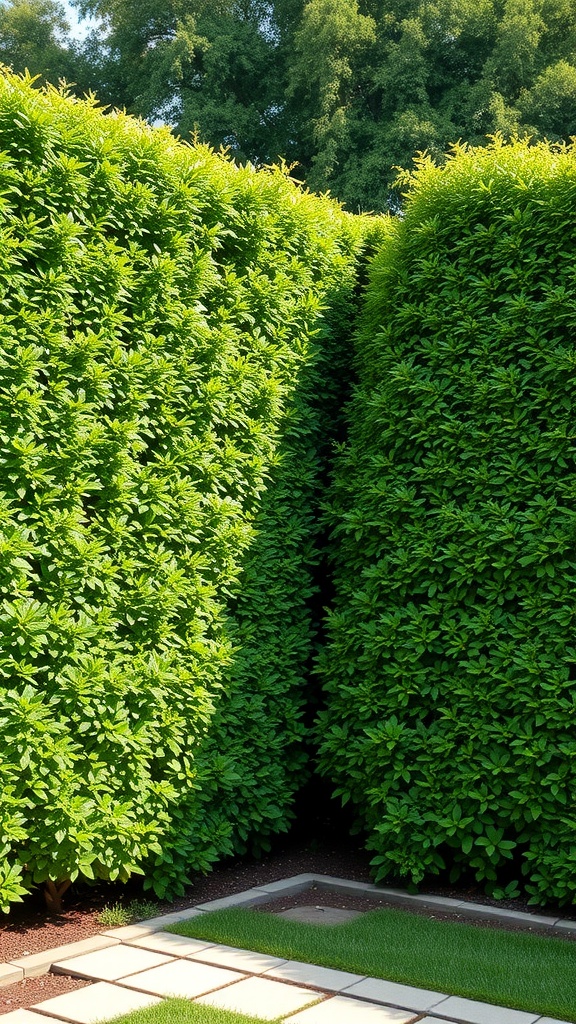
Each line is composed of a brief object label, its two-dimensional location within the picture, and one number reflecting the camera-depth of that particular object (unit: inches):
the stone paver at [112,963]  157.3
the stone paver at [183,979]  150.1
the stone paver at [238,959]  160.1
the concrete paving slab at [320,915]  188.4
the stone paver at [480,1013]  137.9
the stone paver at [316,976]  152.5
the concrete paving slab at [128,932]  174.7
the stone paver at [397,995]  143.6
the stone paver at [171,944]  167.0
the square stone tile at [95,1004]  140.9
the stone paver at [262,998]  142.5
